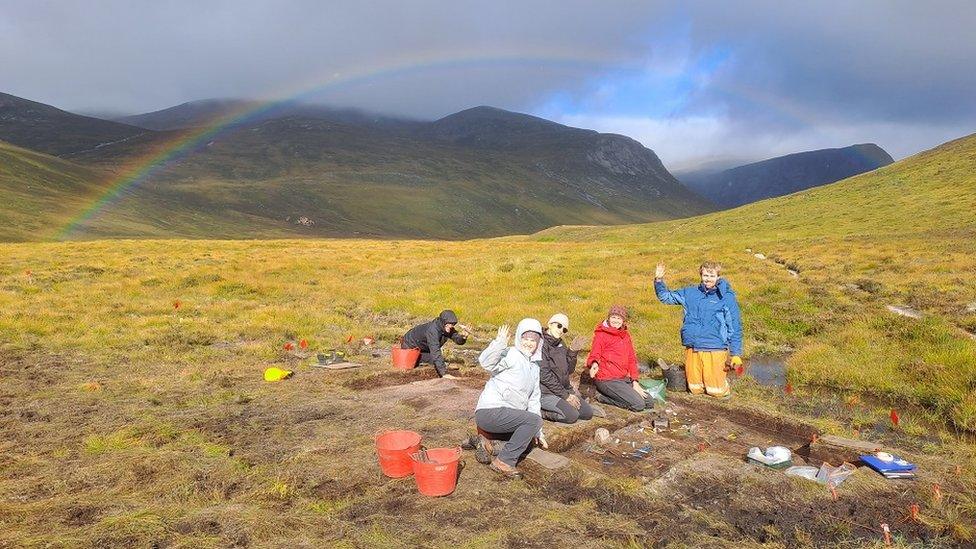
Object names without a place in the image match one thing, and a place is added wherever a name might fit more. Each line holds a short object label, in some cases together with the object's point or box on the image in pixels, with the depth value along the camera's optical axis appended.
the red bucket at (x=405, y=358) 11.48
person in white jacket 6.61
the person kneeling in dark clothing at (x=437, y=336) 10.74
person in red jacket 9.12
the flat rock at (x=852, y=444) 6.94
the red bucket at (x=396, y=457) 6.19
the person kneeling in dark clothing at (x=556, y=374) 8.19
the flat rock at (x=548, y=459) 6.56
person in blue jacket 9.96
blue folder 6.31
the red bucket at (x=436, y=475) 5.69
